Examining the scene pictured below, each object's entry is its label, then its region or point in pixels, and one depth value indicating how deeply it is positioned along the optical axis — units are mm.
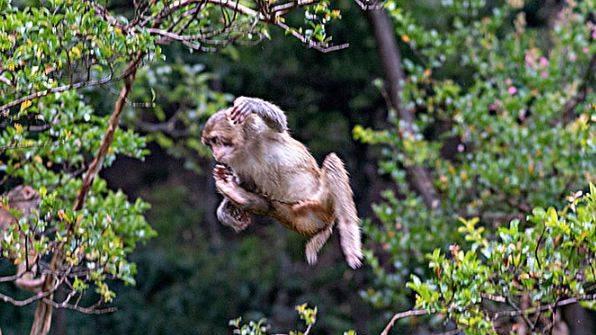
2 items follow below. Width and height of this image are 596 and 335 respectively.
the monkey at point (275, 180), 6121
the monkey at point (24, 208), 7551
